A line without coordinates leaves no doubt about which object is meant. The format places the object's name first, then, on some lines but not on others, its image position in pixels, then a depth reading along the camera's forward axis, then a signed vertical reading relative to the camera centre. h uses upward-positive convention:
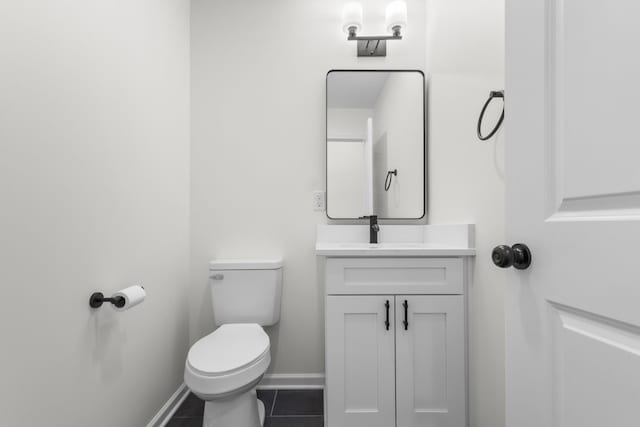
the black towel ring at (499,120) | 1.03 +0.34
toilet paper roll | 1.07 -0.30
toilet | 1.15 -0.59
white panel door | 0.44 +0.00
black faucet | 1.71 -0.09
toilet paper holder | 1.04 -0.30
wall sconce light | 1.71 +1.09
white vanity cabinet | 1.27 -0.53
